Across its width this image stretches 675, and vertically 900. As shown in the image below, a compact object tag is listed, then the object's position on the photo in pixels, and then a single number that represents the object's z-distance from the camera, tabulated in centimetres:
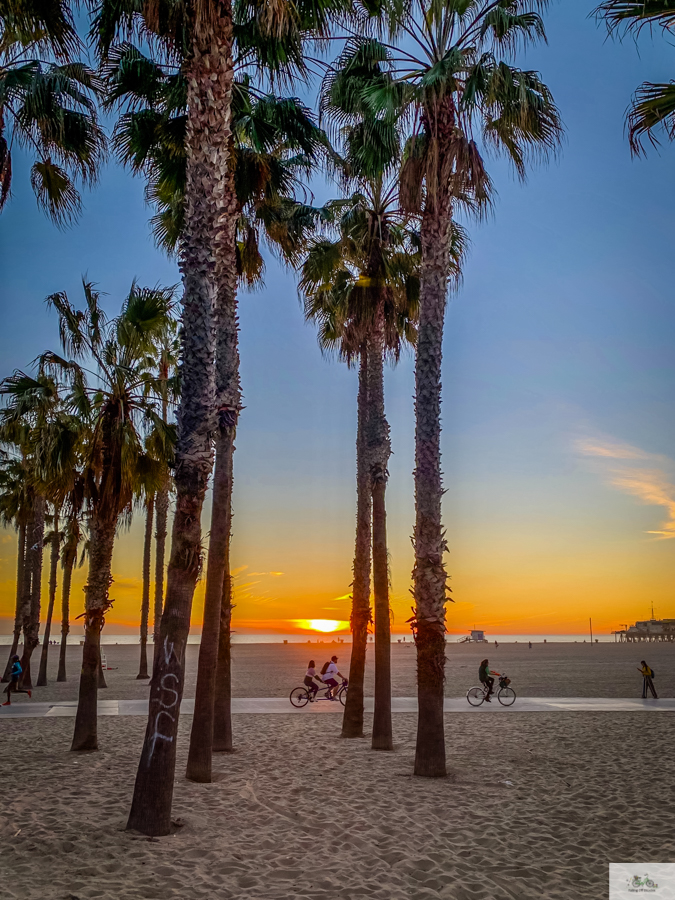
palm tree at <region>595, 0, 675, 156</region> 741
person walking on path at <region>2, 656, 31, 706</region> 2473
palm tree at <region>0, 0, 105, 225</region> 1016
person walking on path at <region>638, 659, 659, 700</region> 2410
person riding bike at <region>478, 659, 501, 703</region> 2339
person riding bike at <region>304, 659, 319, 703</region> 2283
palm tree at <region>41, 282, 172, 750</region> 1398
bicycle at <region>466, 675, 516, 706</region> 2319
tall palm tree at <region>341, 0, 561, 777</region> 1184
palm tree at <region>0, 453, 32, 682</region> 2977
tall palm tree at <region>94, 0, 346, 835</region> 826
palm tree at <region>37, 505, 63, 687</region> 3088
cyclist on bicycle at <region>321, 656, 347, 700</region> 2359
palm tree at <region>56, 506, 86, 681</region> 2938
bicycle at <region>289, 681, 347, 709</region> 2255
